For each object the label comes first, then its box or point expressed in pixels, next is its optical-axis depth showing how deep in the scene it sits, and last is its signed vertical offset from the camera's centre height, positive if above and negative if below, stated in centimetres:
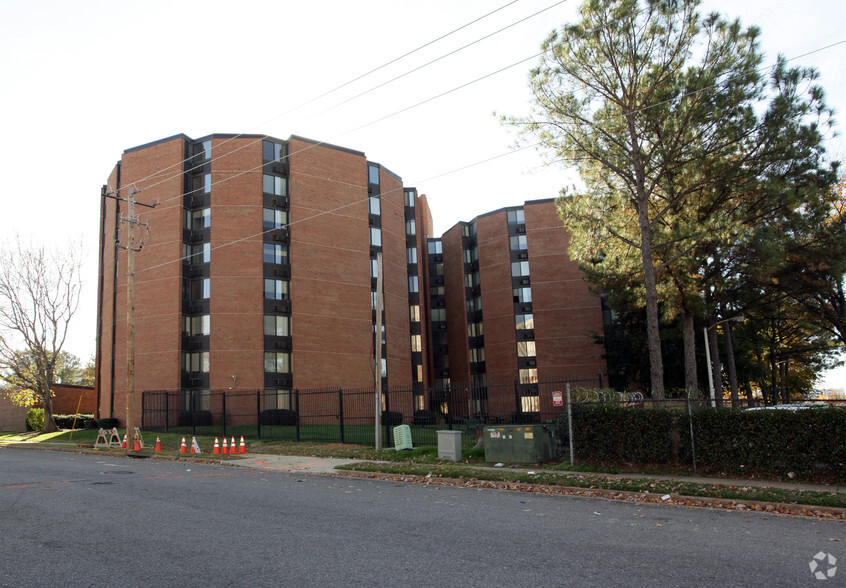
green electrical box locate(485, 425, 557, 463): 1567 -171
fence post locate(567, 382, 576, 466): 1463 -113
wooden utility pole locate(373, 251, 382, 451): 1942 +97
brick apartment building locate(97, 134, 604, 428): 4131 +794
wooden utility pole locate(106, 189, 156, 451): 2362 +238
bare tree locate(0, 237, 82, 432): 3775 +322
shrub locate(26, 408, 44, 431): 4612 -185
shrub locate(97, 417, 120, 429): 3897 -197
